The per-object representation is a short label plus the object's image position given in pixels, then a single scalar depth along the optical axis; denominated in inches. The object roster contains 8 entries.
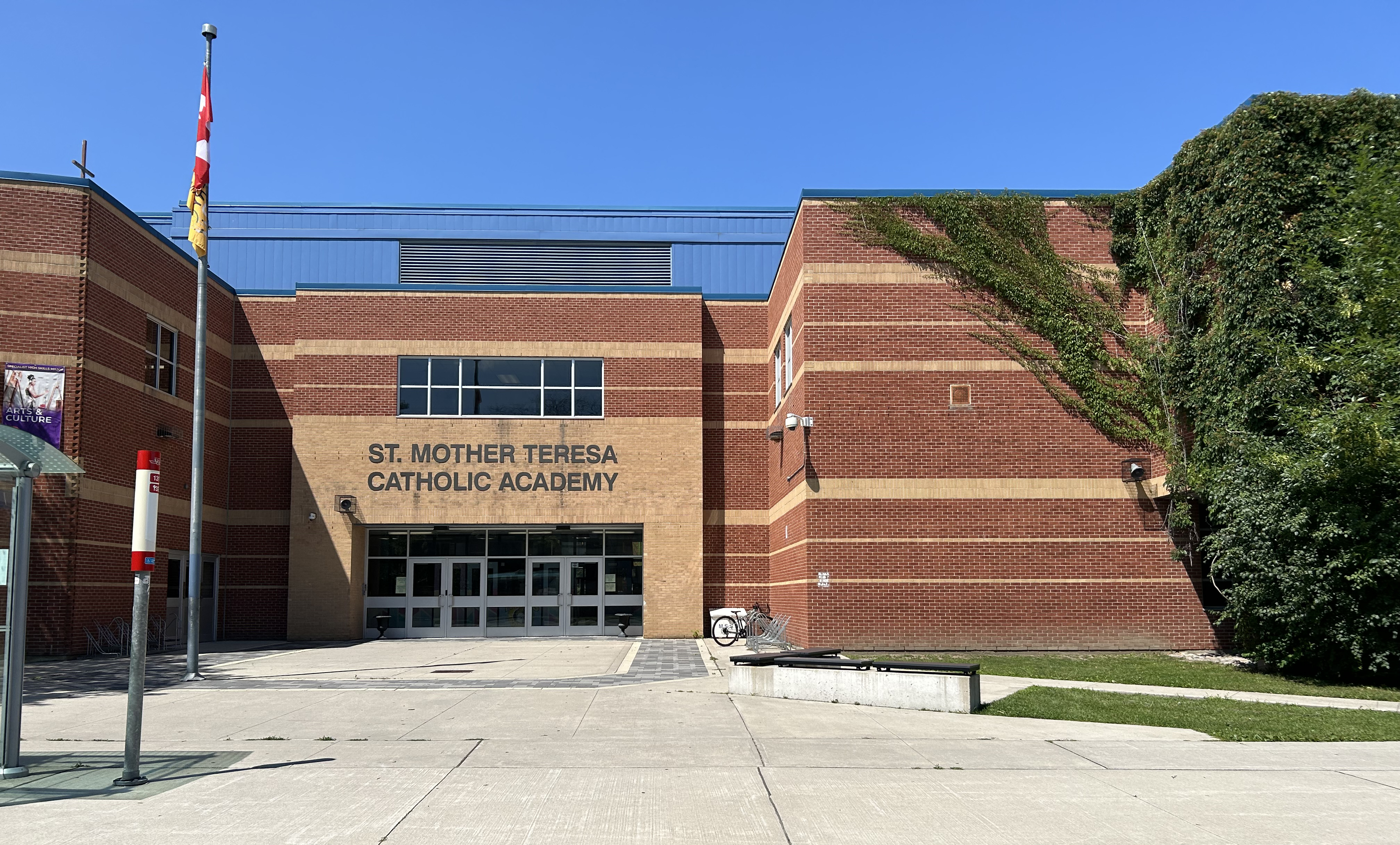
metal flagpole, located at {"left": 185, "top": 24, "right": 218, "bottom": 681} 661.9
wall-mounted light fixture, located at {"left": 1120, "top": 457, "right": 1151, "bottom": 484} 797.2
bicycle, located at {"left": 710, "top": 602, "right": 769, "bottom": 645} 960.9
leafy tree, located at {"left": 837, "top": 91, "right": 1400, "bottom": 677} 607.2
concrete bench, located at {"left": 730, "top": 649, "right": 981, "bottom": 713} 496.7
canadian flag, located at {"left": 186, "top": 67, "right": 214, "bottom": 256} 709.9
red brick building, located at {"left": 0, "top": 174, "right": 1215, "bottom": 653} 801.6
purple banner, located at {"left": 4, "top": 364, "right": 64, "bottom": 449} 786.8
